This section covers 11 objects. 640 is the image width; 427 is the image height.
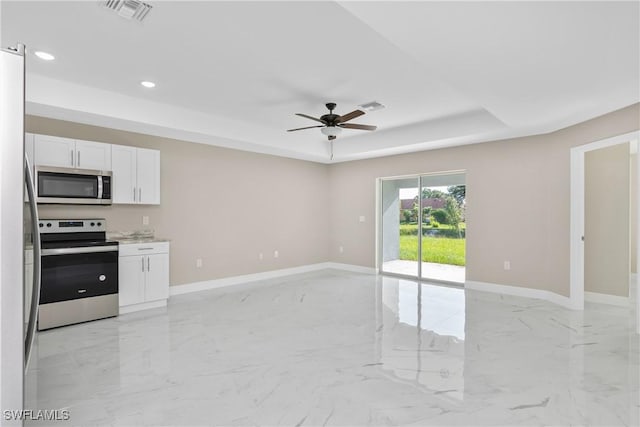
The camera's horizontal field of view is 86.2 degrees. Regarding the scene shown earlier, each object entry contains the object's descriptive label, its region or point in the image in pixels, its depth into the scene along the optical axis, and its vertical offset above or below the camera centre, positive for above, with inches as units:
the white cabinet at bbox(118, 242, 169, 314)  164.2 -30.7
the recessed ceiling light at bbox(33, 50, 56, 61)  121.5 +57.2
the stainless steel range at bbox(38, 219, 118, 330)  141.2 -26.7
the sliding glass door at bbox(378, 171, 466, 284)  233.5 -8.5
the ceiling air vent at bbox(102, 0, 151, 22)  91.9 +56.8
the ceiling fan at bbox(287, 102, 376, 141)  170.6 +46.6
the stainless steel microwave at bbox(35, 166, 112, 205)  149.0 +12.8
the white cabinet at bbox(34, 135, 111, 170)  149.7 +28.1
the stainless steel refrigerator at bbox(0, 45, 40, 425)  55.5 -3.1
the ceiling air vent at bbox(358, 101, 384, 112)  172.1 +56.0
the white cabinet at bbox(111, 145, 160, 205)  173.5 +20.6
